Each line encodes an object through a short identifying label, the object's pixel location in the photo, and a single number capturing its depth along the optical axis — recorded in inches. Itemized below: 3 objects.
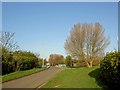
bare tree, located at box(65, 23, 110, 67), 927.3
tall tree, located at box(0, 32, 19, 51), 712.8
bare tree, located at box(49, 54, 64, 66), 2425.4
